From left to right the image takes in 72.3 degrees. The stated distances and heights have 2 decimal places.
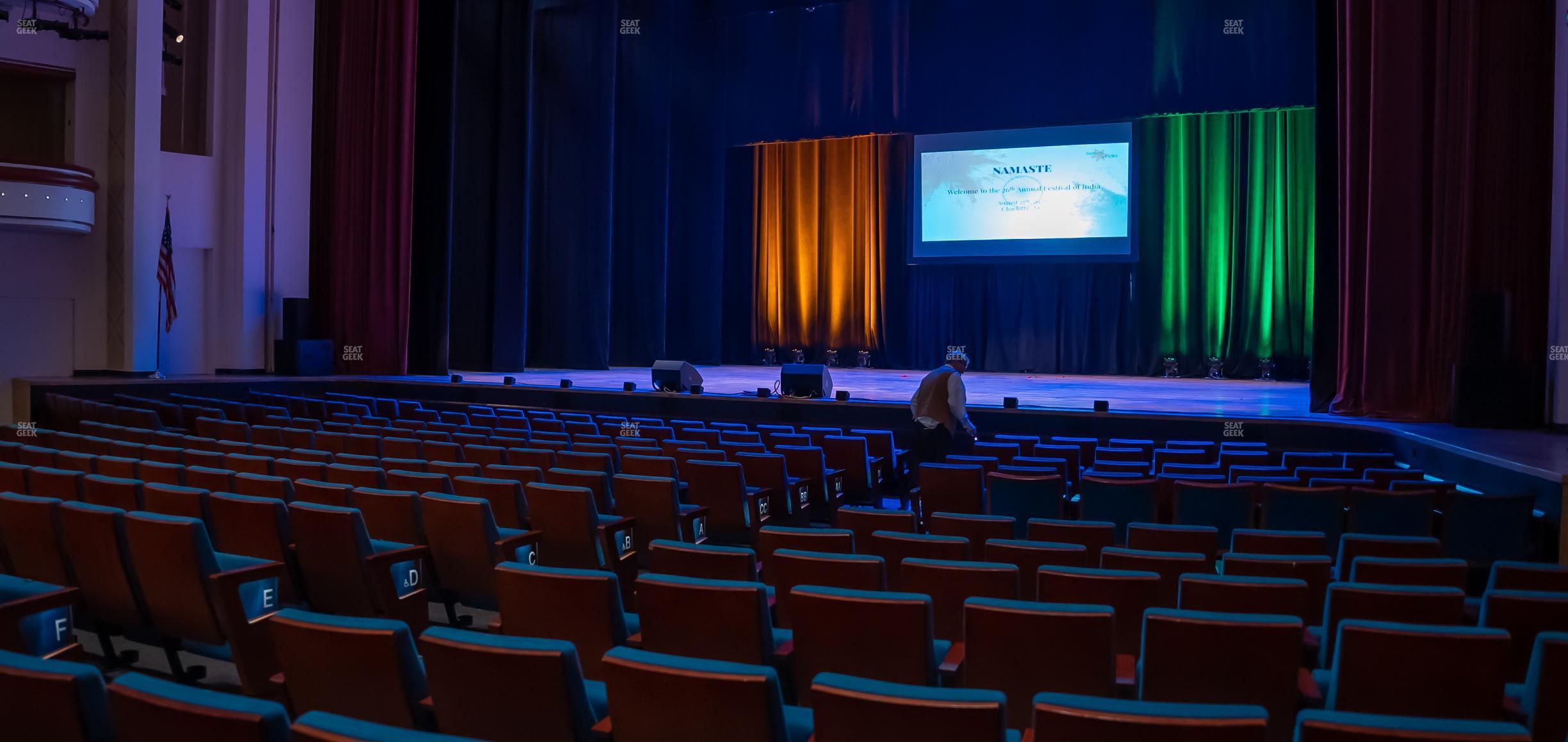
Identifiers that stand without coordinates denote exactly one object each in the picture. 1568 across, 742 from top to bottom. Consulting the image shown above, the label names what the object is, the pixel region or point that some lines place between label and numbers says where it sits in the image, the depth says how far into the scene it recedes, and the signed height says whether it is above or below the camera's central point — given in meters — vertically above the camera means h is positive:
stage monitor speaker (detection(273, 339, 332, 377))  15.76 -0.30
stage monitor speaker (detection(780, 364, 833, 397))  12.00 -0.42
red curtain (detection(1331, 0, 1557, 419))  9.81 +1.59
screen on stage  17.95 +2.63
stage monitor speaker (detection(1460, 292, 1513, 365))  9.34 +0.21
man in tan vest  8.70 -0.57
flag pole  15.32 -0.20
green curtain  17.89 +1.95
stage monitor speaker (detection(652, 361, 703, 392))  12.86 -0.41
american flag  15.21 +0.93
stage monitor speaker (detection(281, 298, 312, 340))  16.16 +0.29
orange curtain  21.09 +2.08
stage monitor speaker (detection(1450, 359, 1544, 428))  9.16 -0.39
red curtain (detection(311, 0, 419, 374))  16.80 +2.55
